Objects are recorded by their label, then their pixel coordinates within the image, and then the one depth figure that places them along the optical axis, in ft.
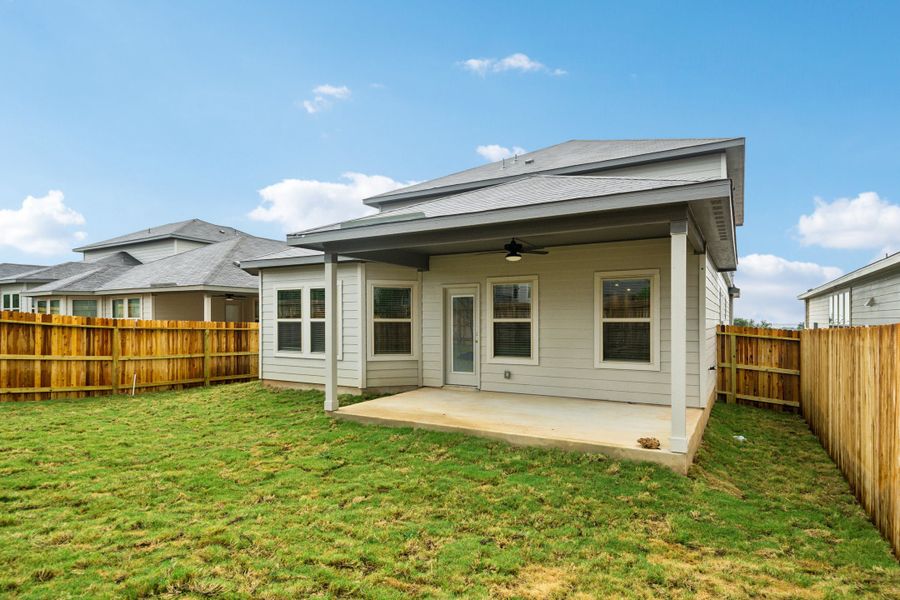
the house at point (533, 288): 16.96
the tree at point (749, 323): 69.19
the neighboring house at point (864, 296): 34.40
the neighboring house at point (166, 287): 47.55
